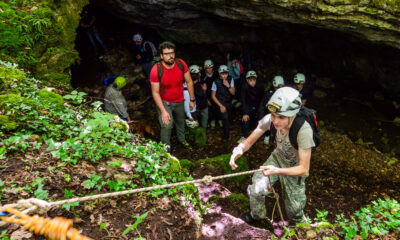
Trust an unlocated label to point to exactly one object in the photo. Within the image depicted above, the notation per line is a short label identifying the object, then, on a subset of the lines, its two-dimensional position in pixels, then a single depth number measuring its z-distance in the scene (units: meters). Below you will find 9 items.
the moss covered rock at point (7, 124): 3.44
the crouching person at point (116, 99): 6.46
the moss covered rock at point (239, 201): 5.21
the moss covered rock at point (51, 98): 4.37
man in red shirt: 5.64
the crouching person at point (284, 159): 3.24
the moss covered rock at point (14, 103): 3.69
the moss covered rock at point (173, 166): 4.11
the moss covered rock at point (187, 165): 5.93
